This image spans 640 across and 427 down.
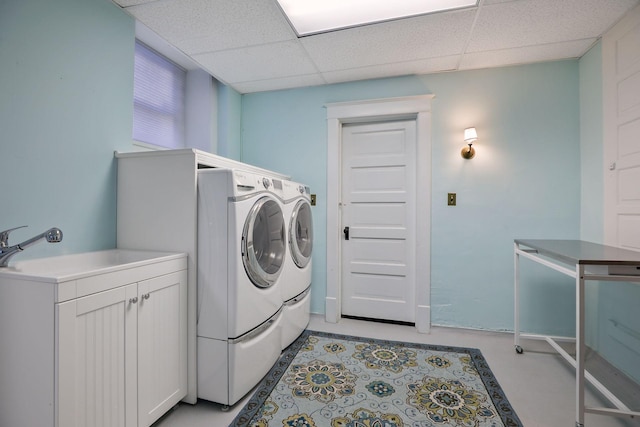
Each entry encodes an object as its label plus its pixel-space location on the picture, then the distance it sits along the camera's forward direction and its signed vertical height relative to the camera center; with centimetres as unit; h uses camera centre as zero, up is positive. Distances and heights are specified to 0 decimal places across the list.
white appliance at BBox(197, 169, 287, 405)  151 -41
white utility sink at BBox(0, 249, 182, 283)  103 -25
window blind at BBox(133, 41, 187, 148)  234 +103
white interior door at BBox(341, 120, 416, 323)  270 -6
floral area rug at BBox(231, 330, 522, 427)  145 -107
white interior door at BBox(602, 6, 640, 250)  172 +56
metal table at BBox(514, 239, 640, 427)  126 -28
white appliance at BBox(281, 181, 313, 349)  213 -41
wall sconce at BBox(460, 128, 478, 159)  233 +64
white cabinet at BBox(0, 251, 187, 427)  99 -55
